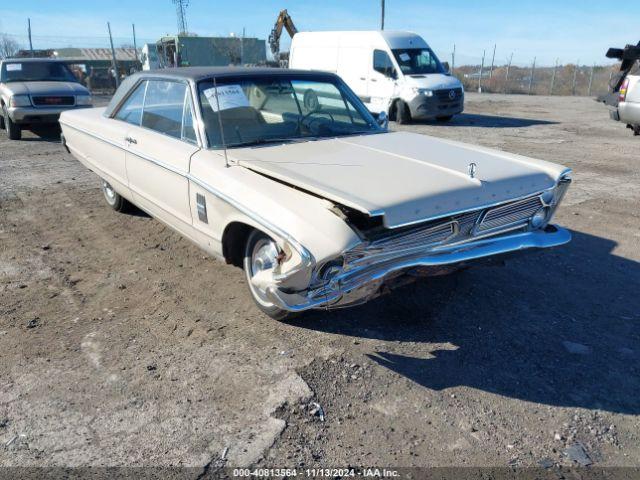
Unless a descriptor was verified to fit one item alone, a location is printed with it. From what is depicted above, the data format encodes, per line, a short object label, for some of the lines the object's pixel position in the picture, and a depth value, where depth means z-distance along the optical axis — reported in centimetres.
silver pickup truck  1086
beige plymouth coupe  300
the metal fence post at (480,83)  2804
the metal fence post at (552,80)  2835
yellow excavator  2453
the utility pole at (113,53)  2179
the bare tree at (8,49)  2682
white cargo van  1361
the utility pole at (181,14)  3775
